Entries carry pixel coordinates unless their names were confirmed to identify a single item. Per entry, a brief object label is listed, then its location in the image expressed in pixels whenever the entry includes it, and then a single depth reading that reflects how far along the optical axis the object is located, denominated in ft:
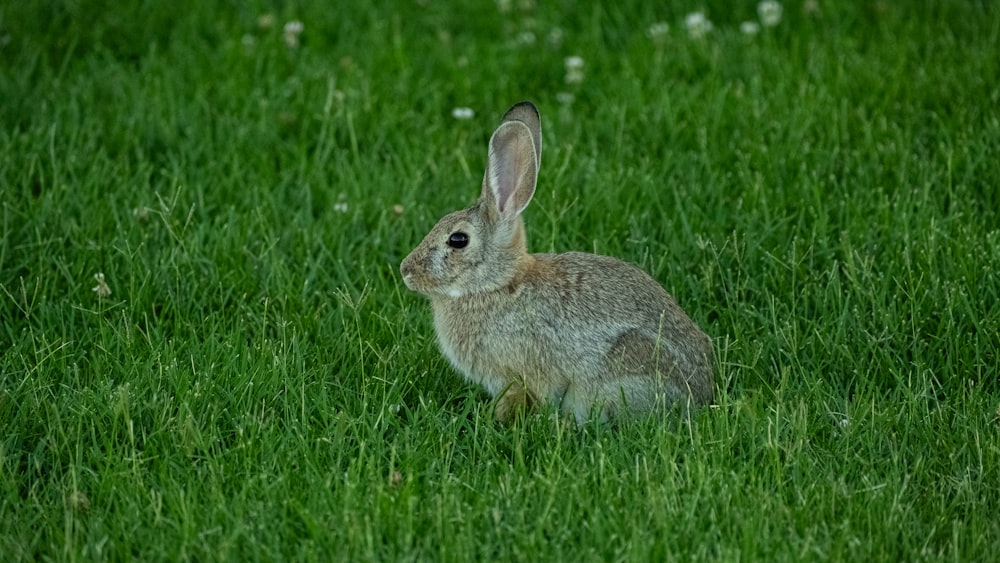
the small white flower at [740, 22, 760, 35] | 47.88
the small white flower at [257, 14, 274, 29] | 48.19
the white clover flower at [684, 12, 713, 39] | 48.11
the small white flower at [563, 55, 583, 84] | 45.37
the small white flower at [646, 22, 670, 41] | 47.70
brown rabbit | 29.12
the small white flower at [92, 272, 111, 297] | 33.06
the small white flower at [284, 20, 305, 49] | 47.21
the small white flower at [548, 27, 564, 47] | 48.37
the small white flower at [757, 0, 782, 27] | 48.78
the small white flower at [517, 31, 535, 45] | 47.97
